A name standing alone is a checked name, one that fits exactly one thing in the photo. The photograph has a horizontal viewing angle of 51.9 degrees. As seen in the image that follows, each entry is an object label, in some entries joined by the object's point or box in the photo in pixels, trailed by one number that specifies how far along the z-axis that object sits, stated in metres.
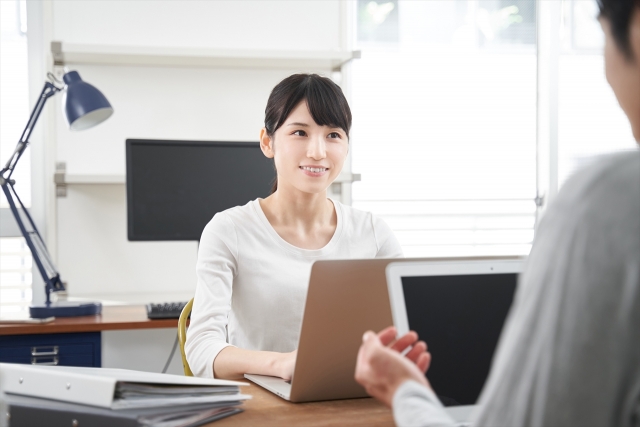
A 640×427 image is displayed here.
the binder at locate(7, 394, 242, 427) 0.88
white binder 0.90
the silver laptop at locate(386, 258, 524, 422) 0.91
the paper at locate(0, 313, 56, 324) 2.21
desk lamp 2.37
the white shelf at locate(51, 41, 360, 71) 2.59
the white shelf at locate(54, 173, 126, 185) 2.60
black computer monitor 2.42
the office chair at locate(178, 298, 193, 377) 1.69
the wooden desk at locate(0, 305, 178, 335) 2.14
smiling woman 1.58
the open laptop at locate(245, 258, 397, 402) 1.01
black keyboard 2.26
